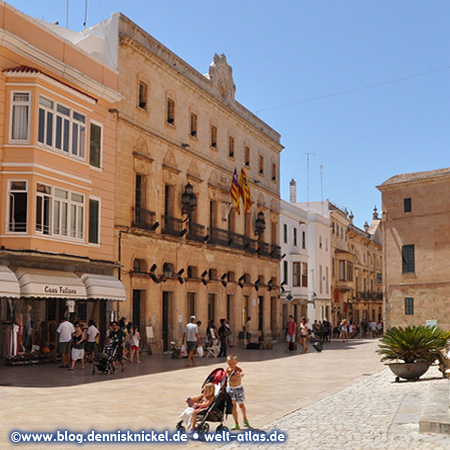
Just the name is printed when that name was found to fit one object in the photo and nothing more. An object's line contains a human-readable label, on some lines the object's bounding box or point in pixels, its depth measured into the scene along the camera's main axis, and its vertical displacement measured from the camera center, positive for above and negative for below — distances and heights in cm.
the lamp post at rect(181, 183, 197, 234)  3241 +487
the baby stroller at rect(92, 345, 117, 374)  1922 -166
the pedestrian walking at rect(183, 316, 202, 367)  2322 -129
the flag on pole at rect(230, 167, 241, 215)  3625 +590
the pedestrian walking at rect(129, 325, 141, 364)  2391 -143
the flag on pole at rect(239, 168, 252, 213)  3791 +633
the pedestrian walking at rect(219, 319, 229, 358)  2725 -145
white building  5322 +351
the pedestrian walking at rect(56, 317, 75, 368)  2125 -111
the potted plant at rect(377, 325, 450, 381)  1702 -125
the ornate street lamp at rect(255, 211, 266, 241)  4209 +481
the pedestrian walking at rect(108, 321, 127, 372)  1955 -108
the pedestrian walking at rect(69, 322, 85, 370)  2044 -134
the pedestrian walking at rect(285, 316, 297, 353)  3247 -151
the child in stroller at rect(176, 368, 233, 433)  994 -158
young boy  1035 -130
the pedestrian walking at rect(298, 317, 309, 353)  3209 -147
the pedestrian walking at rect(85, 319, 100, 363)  2230 -117
